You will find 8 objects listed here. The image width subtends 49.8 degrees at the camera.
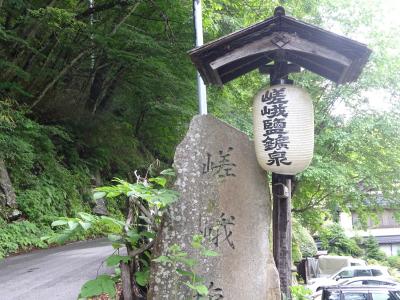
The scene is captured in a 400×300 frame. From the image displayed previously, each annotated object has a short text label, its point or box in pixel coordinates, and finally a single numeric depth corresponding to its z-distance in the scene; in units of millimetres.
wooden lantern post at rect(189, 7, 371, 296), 4293
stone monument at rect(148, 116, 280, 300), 4305
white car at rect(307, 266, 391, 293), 17906
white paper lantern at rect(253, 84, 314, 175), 4289
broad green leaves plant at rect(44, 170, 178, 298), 3771
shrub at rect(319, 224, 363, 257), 28328
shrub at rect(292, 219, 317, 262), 15076
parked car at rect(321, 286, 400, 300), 9547
